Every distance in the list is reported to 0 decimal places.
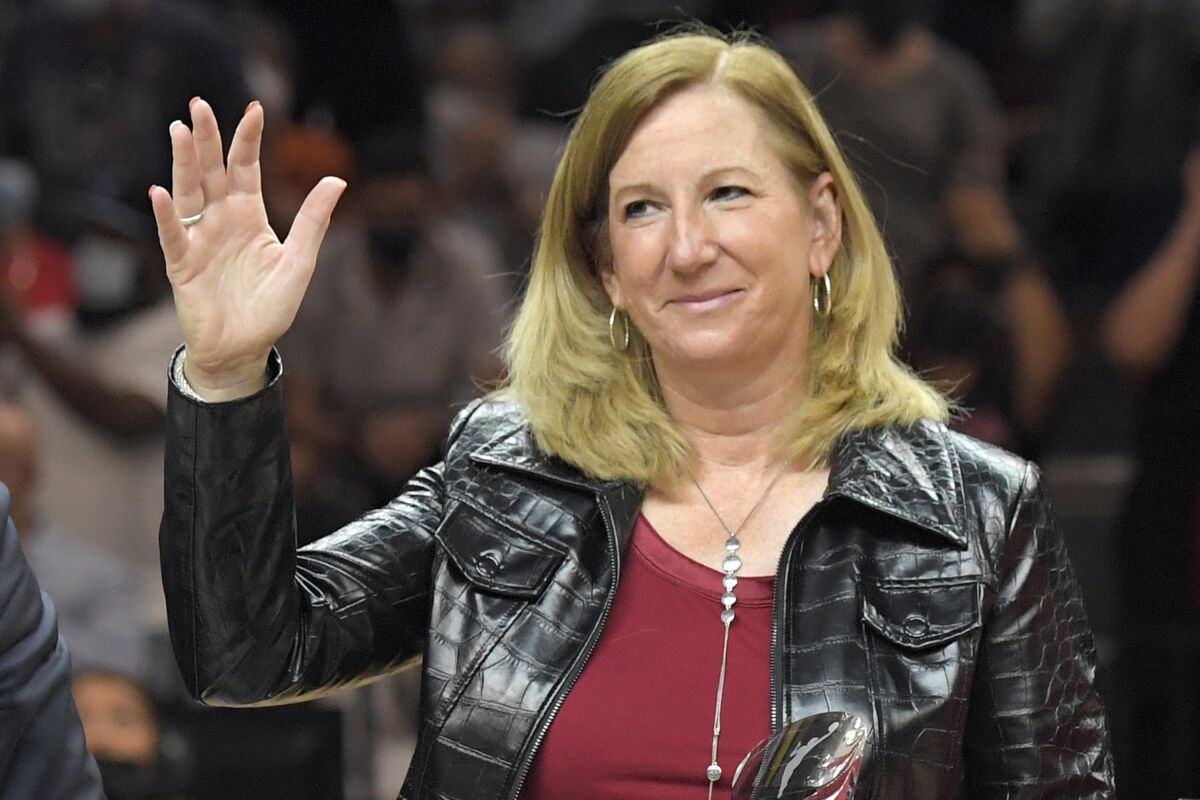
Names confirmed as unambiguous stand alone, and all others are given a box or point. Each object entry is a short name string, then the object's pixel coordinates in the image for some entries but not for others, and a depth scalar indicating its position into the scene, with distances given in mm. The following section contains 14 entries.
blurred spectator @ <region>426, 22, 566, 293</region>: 12625
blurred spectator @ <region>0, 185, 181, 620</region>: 10031
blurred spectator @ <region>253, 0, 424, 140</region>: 12547
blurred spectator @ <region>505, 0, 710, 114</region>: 13039
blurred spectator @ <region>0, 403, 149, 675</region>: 8695
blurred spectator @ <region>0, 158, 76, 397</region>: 10867
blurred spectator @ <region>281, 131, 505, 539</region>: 10805
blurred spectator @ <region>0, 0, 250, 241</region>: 11750
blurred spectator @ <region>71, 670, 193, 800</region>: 7668
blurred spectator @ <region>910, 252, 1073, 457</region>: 9195
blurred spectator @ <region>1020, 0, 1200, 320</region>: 10312
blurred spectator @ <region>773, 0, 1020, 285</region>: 10539
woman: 4289
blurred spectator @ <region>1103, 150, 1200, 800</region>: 7973
